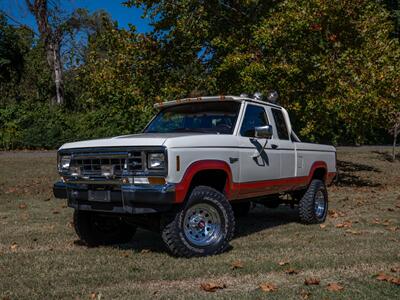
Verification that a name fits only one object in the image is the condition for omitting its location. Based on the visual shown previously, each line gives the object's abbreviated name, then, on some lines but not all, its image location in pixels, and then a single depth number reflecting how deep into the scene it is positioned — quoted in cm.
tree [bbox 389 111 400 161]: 2245
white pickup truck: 608
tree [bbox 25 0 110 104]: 3073
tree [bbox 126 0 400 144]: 1351
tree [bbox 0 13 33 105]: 3657
